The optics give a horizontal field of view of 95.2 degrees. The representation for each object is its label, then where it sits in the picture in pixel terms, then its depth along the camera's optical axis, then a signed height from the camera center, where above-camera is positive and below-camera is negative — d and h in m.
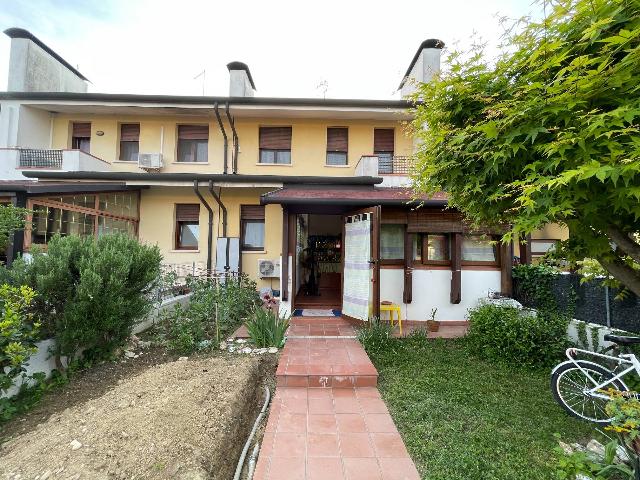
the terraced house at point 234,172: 7.29 +2.66
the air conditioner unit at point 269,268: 9.65 -0.43
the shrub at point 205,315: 5.14 -1.27
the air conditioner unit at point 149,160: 10.26 +3.29
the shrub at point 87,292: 3.96 -0.55
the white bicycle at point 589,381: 3.19 -1.45
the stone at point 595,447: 2.48 -1.69
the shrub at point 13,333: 3.17 -0.93
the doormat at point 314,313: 7.20 -1.43
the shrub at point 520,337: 4.66 -1.32
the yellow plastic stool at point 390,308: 6.42 -1.14
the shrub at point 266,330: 5.25 -1.37
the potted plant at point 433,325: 6.59 -1.54
